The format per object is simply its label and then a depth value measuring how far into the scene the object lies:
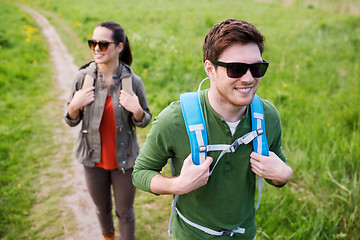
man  1.47
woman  2.60
